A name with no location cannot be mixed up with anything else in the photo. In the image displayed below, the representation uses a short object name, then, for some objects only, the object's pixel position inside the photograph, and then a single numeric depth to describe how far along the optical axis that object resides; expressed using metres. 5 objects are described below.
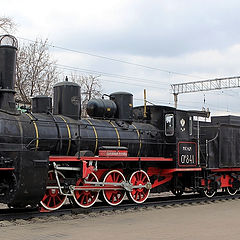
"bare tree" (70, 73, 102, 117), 34.46
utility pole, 38.56
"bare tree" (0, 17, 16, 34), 25.94
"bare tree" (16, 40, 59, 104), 27.28
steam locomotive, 9.45
